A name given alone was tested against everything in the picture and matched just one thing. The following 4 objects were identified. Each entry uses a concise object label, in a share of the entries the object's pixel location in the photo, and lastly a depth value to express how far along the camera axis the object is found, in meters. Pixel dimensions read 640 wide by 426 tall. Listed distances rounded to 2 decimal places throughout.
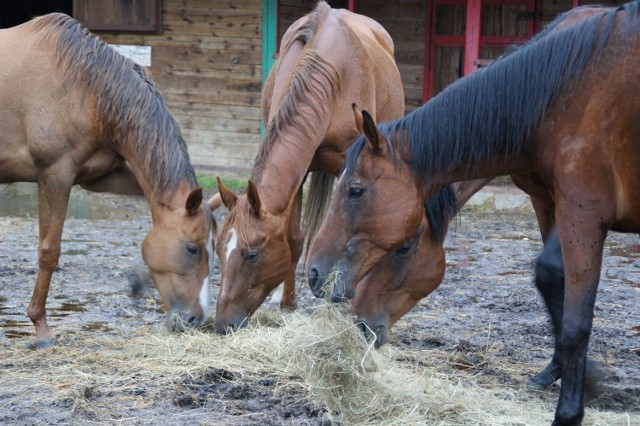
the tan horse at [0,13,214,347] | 5.17
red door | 13.69
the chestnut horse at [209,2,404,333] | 4.88
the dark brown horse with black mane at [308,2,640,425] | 3.46
